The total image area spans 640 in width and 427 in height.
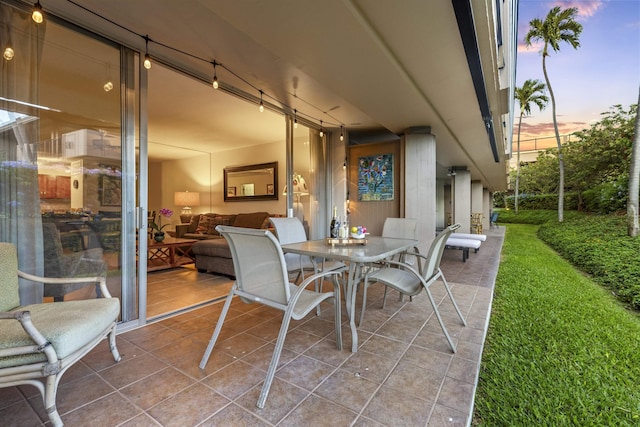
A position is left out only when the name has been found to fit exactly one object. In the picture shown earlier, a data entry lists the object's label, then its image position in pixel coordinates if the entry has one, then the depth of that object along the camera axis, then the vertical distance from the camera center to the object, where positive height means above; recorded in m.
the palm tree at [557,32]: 10.84 +7.62
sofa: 4.00 -0.51
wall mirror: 6.24 +0.72
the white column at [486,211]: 13.55 -0.03
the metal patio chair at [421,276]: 2.03 -0.55
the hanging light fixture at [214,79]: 2.79 +1.43
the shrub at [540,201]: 14.14 +0.60
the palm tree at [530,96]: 16.88 +7.47
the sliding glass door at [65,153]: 1.78 +0.45
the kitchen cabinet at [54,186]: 1.91 +0.19
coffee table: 4.42 -0.79
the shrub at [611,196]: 8.27 +0.48
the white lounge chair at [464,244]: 5.26 -0.68
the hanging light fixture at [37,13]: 1.77 +1.32
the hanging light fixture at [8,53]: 1.74 +1.05
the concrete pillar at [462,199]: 9.47 +0.42
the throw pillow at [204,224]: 6.34 -0.31
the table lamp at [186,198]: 7.26 +0.36
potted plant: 4.49 -0.41
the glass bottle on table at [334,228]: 2.77 -0.18
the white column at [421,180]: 4.32 +0.51
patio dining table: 1.87 -0.31
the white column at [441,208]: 14.45 +0.16
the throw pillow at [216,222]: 6.09 -0.25
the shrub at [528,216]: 15.26 -0.36
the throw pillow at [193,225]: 6.73 -0.35
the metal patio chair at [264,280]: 1.42 -0.41
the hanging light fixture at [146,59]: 2.31 +1.34
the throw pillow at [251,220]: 5.52 -0.18
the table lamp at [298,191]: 4.58 +0.35
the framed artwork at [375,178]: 5.04 +0.64
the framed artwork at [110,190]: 2.23 +0.18
